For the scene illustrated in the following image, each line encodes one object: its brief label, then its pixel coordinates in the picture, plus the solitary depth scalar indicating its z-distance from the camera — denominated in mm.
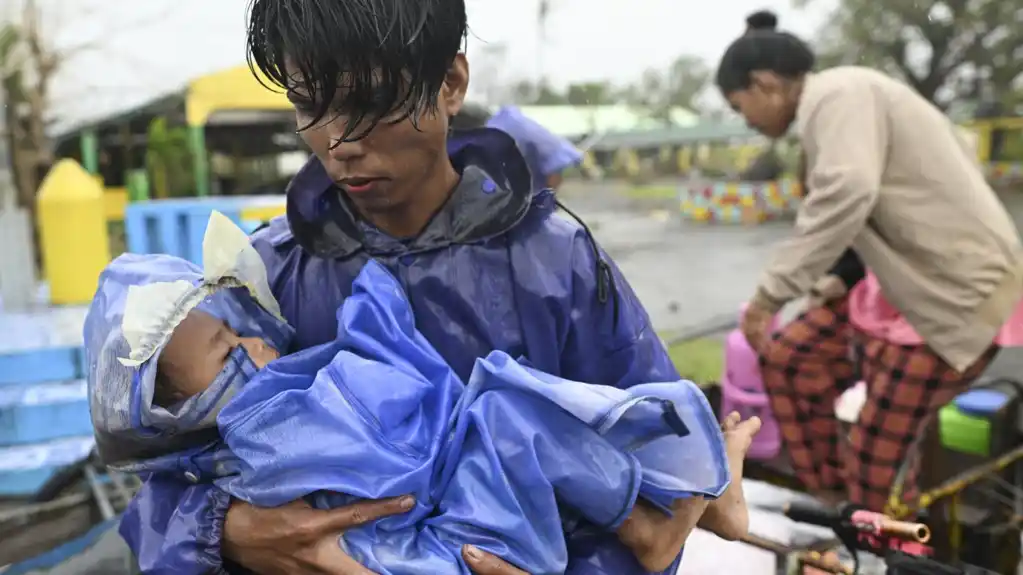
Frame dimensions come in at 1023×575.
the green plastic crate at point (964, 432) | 2279
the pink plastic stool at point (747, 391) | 2381
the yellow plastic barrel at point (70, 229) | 2016
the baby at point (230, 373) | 674
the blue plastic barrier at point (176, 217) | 1988
